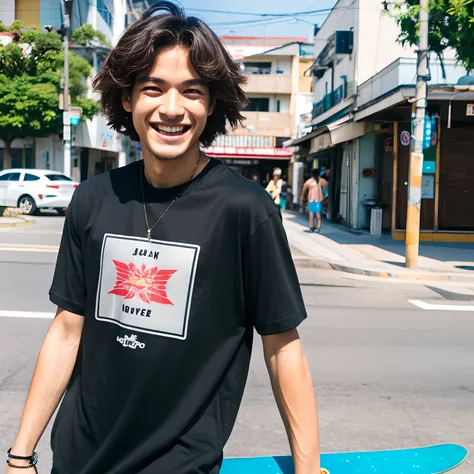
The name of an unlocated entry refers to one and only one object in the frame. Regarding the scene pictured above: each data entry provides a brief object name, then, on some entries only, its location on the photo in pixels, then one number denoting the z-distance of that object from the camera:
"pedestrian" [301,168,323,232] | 19.30
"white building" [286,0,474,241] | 17.16
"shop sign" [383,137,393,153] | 19.59
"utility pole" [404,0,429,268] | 11.97
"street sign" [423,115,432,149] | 13.16
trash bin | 19.25
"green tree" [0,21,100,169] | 30.59
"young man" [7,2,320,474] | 1.71
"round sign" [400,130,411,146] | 15.98
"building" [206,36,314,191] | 49.62
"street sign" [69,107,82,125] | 27.14
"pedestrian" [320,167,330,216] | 21.48
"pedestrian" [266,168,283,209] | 19.53
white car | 22.08
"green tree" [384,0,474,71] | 12.15
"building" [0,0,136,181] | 33.80
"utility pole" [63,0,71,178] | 27.25
